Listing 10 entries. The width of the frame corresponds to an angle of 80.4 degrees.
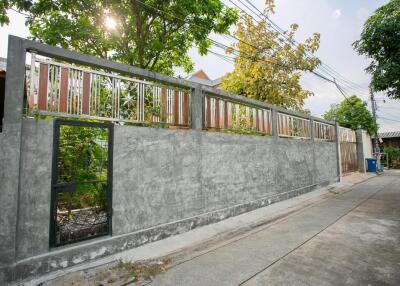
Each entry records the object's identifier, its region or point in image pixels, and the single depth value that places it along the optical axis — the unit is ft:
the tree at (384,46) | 29.32
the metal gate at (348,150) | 51.23
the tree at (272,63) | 39.11
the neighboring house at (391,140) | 92.75
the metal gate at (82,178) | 11.59
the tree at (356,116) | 70.95
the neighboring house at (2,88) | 11.78
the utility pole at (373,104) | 71.31
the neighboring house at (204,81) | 83.63
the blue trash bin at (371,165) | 62.28
